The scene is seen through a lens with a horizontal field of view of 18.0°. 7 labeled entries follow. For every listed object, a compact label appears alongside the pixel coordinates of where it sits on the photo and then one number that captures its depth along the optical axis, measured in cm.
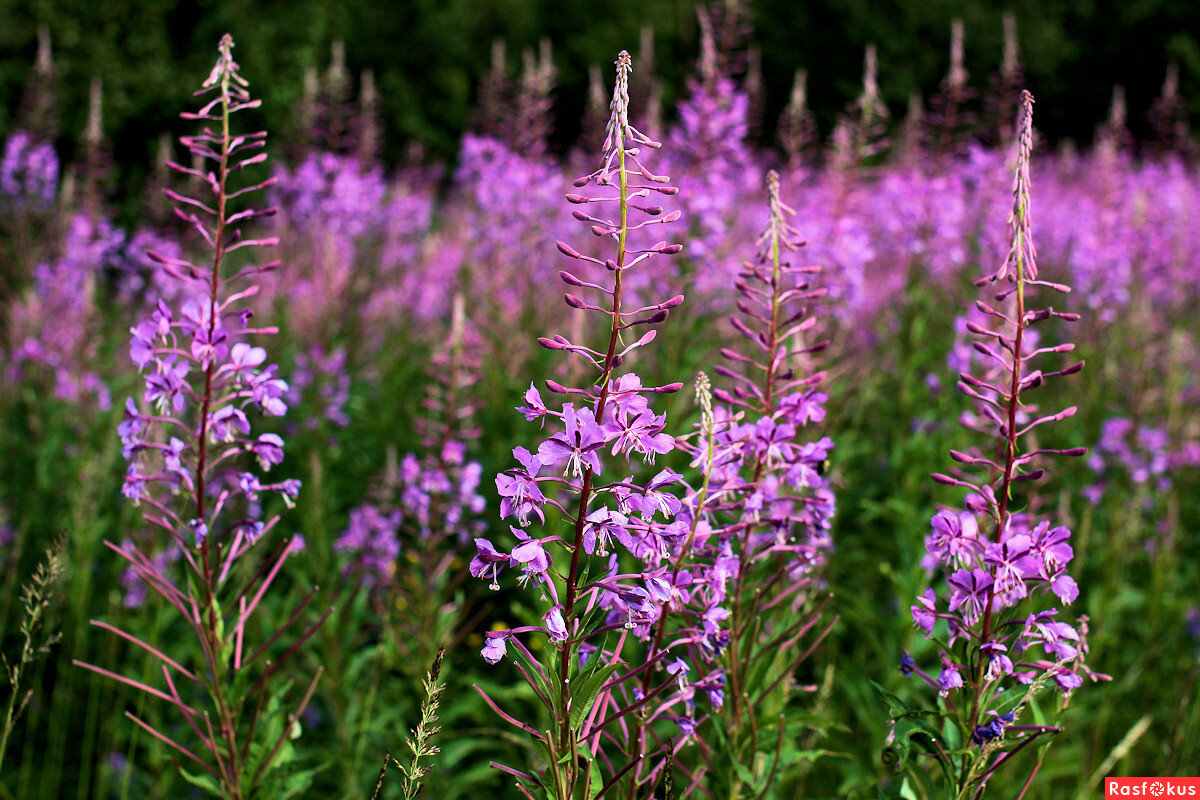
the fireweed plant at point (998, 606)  177
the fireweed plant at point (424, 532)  219
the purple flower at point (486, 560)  174
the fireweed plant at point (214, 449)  185
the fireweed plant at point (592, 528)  174
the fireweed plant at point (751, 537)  182
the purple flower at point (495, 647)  173
